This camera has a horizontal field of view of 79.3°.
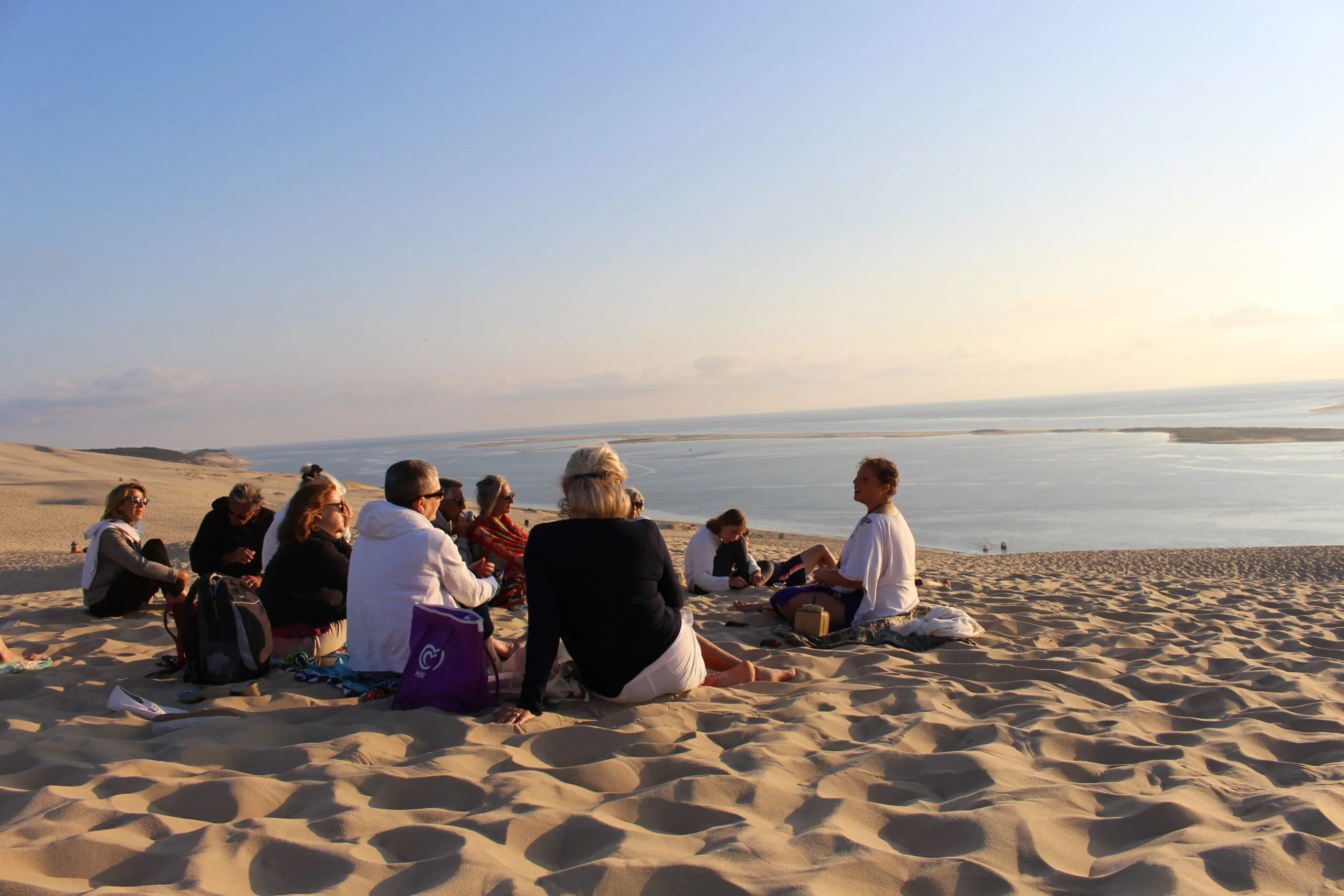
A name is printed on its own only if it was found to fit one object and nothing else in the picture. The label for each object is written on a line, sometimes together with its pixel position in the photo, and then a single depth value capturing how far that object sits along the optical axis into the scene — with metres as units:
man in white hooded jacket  4.24
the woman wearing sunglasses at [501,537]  6.88
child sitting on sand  7.96
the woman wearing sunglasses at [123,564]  6.29
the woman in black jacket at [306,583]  4.82
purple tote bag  3.76
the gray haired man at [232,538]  6.81
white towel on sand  5.45
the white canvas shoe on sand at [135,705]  3.72
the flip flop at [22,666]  4.54
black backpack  4.34
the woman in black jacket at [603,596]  3.75
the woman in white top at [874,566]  5.43
